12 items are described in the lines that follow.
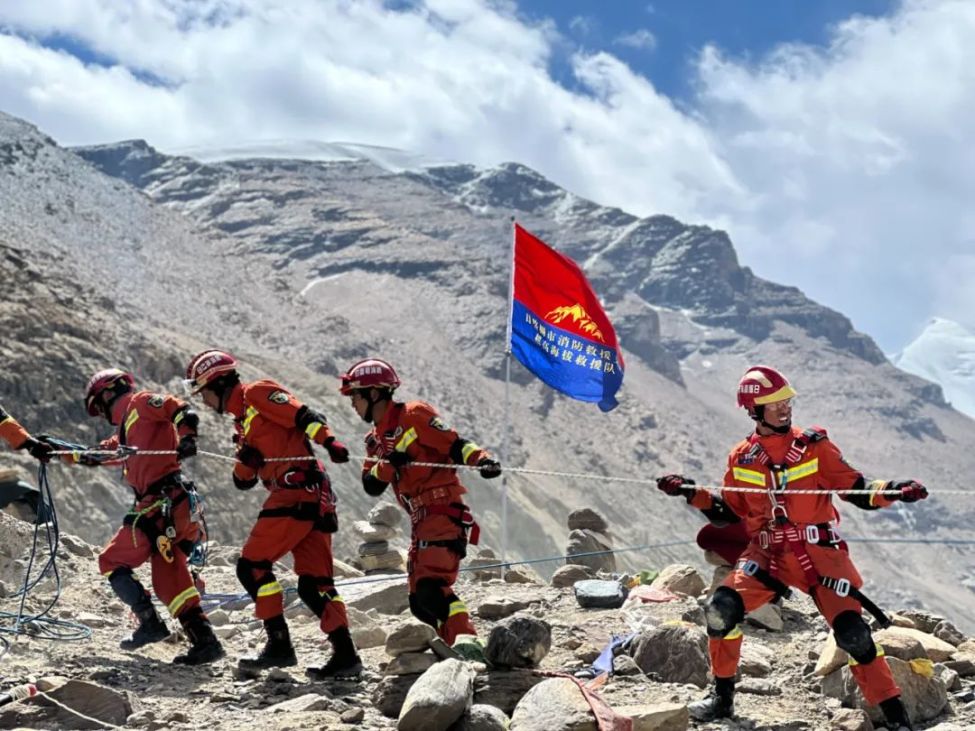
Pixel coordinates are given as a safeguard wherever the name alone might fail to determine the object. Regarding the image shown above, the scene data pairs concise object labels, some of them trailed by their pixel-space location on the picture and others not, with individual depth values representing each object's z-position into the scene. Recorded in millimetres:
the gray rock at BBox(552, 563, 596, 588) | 12086
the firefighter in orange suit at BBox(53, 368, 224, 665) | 8016
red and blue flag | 14203
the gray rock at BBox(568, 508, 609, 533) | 14797
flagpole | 13330
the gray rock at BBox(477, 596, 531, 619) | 10102
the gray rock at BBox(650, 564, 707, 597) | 10695
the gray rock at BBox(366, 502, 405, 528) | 13898
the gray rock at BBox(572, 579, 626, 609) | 10133
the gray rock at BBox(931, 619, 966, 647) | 8531
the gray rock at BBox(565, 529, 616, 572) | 14220
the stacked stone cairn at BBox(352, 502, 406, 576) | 13703
